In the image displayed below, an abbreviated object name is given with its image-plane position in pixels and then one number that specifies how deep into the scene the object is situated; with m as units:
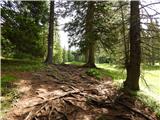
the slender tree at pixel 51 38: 9.13
